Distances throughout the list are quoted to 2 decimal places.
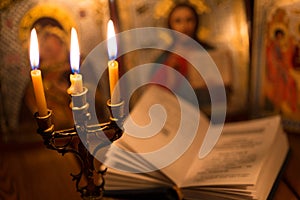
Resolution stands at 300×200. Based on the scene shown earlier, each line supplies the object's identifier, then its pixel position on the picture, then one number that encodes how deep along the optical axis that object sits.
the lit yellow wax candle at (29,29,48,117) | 0.79
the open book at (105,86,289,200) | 0.96
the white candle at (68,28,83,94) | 0.80
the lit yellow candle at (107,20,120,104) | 0.81
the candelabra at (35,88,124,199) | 0.81
